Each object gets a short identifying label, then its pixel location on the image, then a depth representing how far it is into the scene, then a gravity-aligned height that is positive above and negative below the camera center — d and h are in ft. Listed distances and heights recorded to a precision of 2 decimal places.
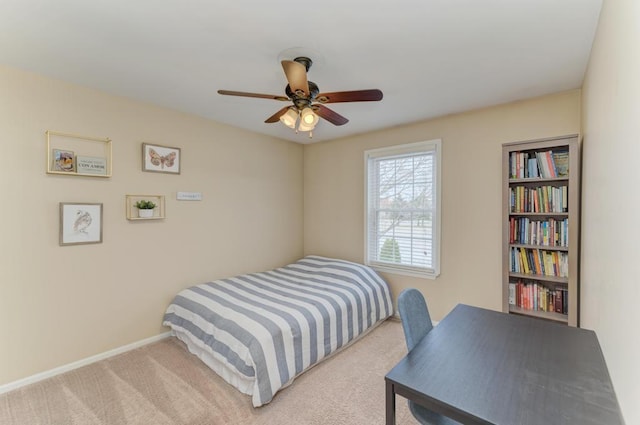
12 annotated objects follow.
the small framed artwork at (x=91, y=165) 7.93 +1.29
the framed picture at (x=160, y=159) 9.21 +1.73
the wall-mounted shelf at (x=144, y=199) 8.88 +0.13
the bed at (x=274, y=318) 6.67 -3.03
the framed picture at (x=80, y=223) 7.69 -0.37
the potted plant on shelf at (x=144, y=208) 8.96 +0.07
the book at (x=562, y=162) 7.74 +1.38
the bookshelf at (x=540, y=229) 7.23 -0.47
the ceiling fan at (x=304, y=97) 5.58 +2.50
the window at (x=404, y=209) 10.59 +0.11
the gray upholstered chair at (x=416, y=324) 4.10 -2.00
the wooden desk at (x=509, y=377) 3.05 -2.10
